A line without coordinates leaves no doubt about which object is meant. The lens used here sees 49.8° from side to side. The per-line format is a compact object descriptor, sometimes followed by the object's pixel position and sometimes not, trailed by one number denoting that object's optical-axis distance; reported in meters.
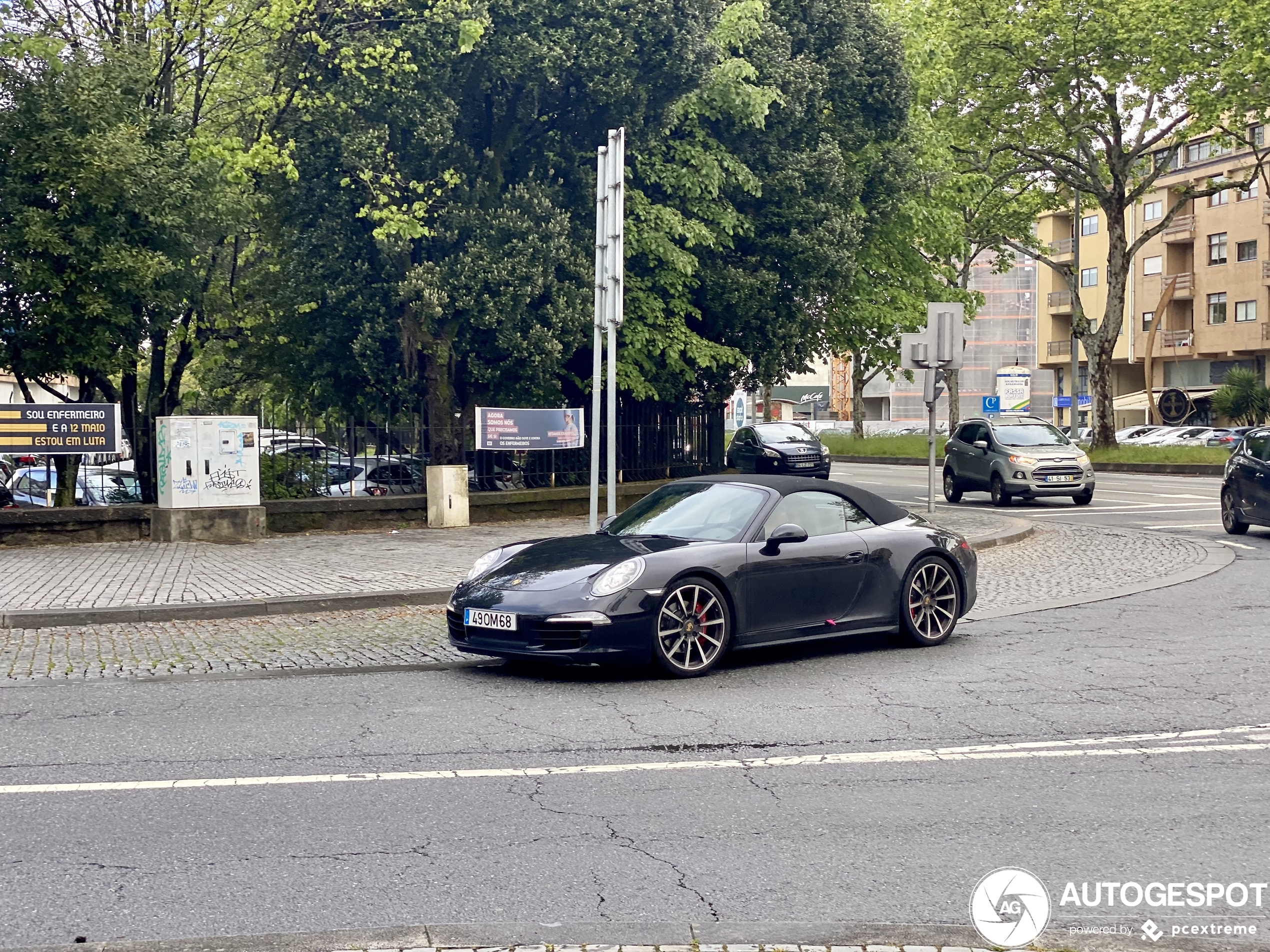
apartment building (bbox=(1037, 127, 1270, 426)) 63.28
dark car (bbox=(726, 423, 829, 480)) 32.16
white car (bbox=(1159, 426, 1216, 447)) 52.72
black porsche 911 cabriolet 8.20
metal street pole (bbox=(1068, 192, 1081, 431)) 46.09
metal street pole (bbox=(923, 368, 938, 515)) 19.44
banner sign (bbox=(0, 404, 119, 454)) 16.41
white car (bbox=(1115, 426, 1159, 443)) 59.19
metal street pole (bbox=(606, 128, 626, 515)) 12.07
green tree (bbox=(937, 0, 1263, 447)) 36.56
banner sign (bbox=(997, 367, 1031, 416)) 47.69
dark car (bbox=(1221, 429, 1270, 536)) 17.58
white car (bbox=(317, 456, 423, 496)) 19.27
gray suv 25.34
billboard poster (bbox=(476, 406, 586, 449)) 20.11
